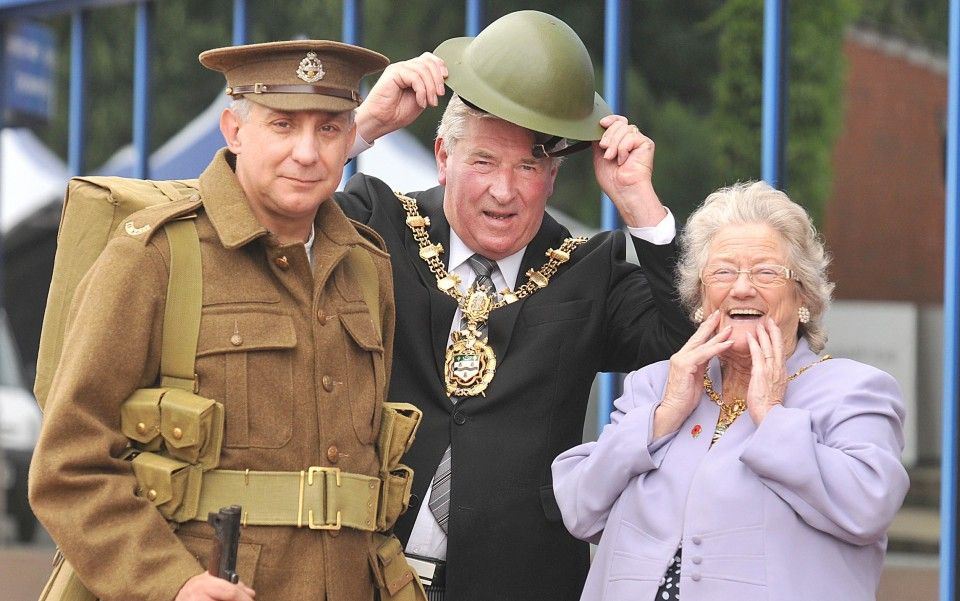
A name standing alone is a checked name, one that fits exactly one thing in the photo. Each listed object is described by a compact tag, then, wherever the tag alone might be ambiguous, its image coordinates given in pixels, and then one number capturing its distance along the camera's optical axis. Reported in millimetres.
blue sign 12648
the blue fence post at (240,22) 10836
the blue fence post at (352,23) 10023
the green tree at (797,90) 18203
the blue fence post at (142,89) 11516
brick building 26078
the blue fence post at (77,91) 11969
